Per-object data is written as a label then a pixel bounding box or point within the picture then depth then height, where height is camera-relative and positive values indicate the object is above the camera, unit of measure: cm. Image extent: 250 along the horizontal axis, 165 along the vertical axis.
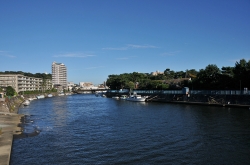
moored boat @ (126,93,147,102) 9075 -354
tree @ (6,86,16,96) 10246 -81
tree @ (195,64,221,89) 7038 +332
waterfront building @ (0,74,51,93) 13362 +412
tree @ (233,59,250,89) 6086 +373
